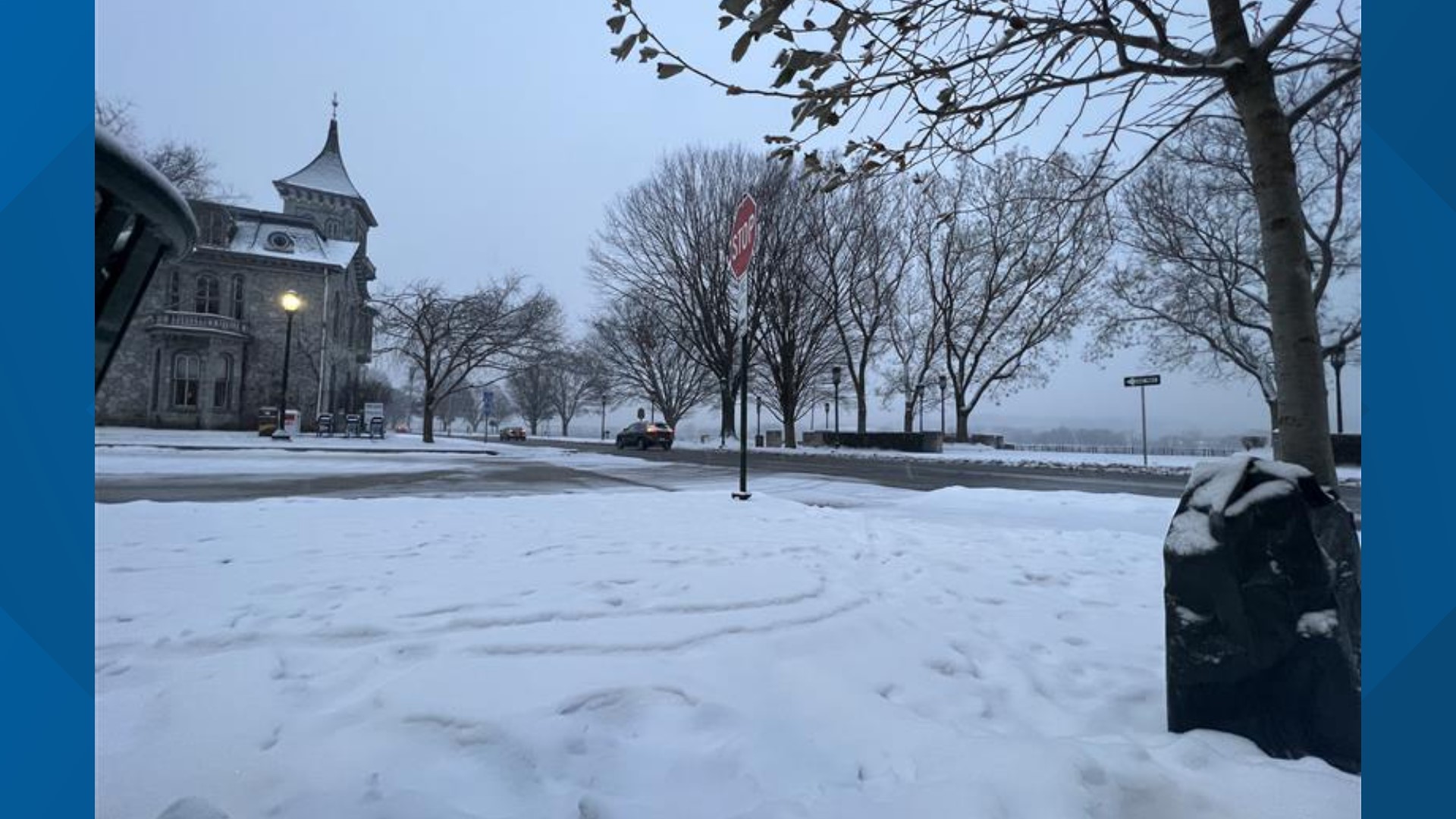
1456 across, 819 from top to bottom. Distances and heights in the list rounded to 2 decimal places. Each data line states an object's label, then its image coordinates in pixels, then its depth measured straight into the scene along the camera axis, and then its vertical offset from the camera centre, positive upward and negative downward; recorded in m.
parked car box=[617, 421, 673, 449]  28.19 -0.63
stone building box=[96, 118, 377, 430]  29.11 +4.49
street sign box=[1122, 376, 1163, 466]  18.52 +1.31
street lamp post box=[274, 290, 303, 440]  22.83 +4.17
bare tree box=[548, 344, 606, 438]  35.96 +3.16
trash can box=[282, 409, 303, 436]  27.25 -0.05
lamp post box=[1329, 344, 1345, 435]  18.78 +0.81
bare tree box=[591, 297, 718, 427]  34.94 +4.07
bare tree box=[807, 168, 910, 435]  24.44 +6.92
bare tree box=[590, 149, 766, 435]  24.17 +7.31
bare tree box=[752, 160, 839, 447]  24.16 +5.39
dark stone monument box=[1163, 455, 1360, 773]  1.57 -0.50
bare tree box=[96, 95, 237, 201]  22.23 +9.38
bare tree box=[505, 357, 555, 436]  63.30 +2.63
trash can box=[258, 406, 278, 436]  26.59 -0.02
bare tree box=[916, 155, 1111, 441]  24.92 +5.63
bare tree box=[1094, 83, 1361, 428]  15.21 +5.54
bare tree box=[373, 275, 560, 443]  27.38 +4.11
